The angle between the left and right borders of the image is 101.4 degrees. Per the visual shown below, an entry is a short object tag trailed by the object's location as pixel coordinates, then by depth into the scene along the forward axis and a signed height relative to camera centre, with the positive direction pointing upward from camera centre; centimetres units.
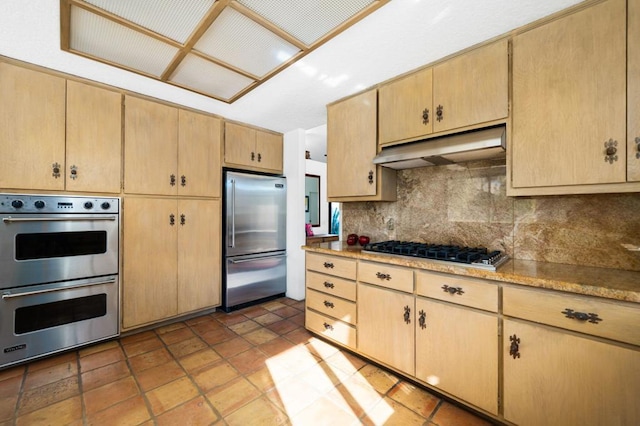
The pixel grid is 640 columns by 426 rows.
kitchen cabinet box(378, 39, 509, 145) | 177 +90
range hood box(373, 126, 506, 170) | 173 +46
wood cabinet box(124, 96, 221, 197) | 262 +66
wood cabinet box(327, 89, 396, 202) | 248 +58
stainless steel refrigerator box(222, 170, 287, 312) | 326 -36
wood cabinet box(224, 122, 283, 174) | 337 +86
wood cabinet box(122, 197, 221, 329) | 260 -52
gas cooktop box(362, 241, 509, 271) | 163 -29
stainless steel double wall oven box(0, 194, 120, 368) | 204 -54
